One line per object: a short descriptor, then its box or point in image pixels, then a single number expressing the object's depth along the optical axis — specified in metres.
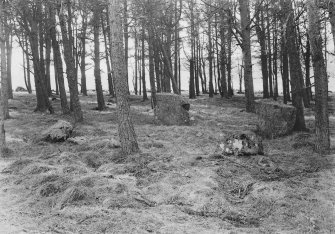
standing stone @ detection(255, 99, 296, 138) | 11.84
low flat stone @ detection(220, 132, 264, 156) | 9.19
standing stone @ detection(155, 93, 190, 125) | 14.97
